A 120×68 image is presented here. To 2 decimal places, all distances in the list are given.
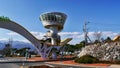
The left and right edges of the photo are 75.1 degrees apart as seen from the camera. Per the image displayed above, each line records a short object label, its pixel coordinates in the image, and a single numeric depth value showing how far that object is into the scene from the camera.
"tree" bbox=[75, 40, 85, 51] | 34.55
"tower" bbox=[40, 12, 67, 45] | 23.39
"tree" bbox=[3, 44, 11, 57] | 41.25
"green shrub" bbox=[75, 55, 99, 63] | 13.59
